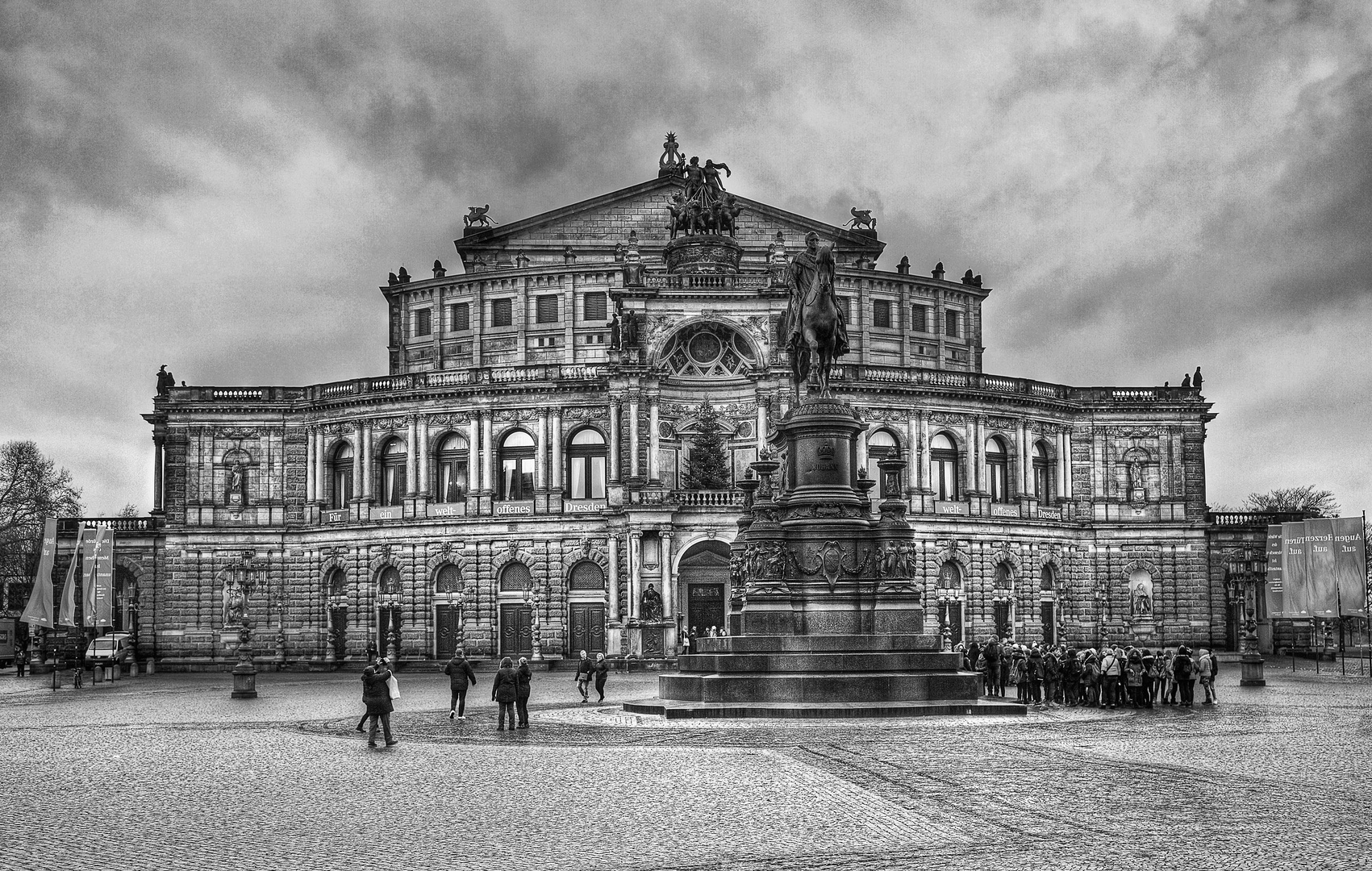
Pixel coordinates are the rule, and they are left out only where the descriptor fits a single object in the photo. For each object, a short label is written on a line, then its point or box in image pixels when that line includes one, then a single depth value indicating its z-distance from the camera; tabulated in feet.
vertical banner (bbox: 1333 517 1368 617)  192.85
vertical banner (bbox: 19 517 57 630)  215.92
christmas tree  246.68
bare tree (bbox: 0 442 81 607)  312.09
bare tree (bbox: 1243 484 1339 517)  385.09
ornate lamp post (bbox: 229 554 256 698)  152.97
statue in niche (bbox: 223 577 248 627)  263.08
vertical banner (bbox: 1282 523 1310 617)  201.98
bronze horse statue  119.03
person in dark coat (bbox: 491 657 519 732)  103.76
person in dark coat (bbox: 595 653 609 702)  138.21
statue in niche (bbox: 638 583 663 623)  234.79
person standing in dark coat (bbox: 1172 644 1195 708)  130.62
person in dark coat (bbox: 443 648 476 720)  114.93
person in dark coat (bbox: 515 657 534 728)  104.90
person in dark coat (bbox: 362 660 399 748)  91.25
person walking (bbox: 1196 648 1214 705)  130.82
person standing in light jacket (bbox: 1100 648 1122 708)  128.57
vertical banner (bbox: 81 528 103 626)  221.05
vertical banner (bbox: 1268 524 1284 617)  216.74
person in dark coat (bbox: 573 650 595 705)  138.21
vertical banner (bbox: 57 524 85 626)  222.48
